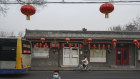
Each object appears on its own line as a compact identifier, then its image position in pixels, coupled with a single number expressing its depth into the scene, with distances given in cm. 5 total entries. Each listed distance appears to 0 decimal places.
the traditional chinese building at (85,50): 2150
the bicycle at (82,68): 1872
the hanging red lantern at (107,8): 739
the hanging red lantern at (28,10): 741
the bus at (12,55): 1309
